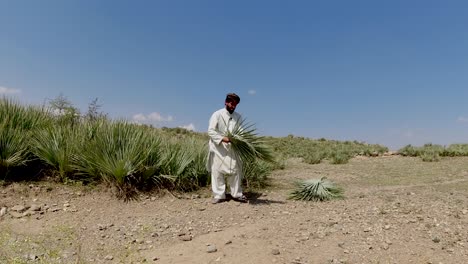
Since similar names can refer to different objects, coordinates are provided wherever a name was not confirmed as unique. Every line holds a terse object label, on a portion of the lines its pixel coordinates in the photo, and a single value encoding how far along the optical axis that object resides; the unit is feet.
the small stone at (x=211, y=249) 14.14
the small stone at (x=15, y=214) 18.41
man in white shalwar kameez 20.58
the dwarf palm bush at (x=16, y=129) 21.91
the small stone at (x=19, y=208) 18.92
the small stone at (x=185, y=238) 15.77
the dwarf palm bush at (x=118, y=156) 20.77
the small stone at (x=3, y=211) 18.50
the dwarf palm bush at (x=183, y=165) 22.86
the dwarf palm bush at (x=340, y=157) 47.74
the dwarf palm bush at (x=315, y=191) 22.99
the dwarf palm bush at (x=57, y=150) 22.47
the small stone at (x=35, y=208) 19.07
